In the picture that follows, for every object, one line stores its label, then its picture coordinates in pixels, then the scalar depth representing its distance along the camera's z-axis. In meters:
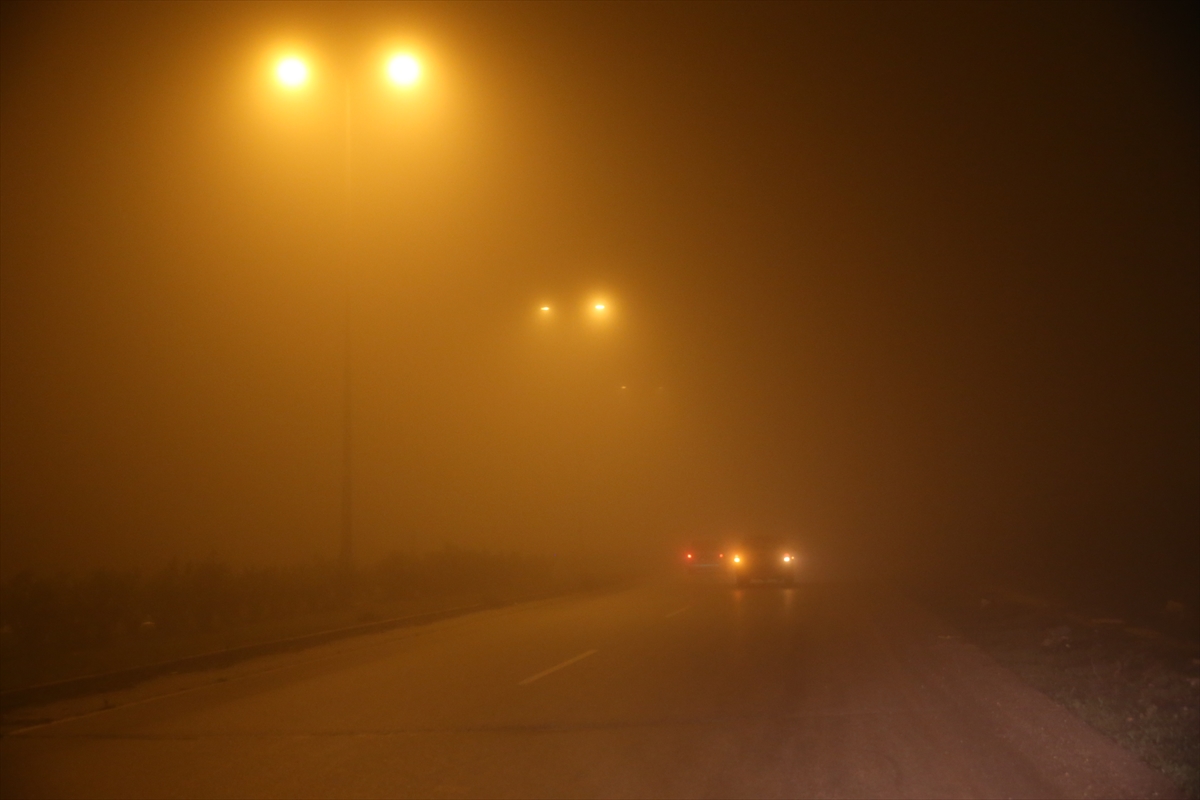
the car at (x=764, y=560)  41.03
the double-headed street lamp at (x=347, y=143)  20.47
